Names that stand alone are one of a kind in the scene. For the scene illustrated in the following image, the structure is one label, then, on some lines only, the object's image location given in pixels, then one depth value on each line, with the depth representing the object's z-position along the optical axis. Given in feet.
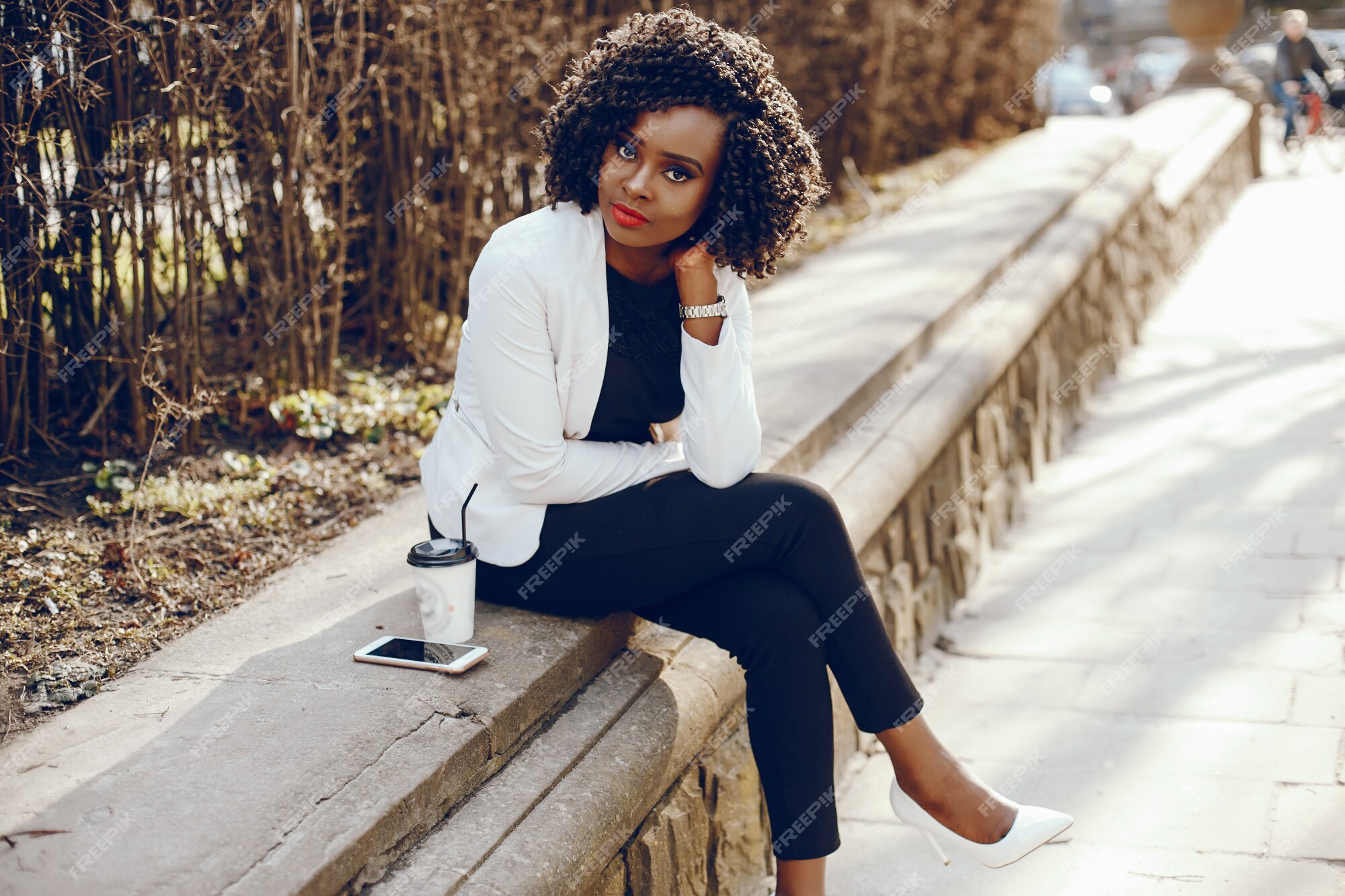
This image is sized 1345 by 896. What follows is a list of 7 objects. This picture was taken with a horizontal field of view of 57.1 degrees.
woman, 7.36
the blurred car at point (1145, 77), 64.85
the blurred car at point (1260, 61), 56.24
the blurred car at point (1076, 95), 62.90
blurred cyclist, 37.76
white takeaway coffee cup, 7.00
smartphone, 6.94
